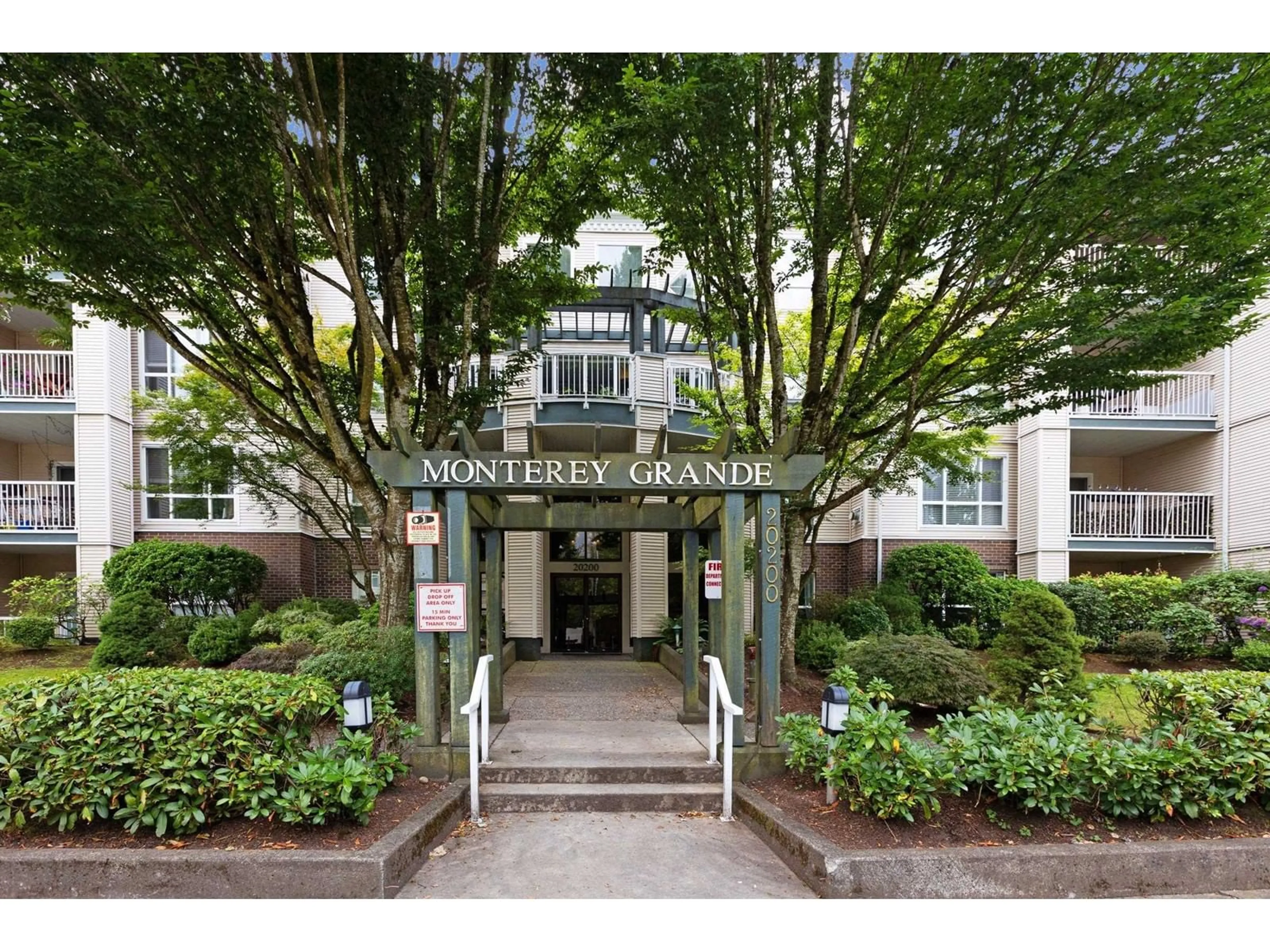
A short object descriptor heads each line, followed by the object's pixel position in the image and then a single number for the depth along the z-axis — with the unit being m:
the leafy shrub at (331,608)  12.49
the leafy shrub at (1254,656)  10.28
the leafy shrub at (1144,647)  11.83
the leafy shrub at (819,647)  11.14
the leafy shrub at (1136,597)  13.15
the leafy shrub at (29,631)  12.65
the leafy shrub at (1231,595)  12.09
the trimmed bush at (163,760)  4.30
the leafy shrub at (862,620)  12.77
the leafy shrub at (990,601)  13.96
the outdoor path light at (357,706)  5.11
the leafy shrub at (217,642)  10.88
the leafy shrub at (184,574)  12.89
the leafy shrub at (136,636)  10.61
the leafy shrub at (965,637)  12.91
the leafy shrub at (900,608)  13.05
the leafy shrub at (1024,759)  4.57
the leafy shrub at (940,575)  14.38
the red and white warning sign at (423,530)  6.05
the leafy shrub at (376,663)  7.16
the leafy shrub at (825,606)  14.20
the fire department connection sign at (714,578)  7.58
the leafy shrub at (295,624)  10.24
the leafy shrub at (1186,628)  11.98
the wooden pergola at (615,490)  6.16
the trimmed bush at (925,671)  7.83
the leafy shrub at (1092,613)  13.30
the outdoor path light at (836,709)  5.25
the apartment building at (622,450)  14.08
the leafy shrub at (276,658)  8.89
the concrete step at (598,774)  6.03
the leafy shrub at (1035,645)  7.59
